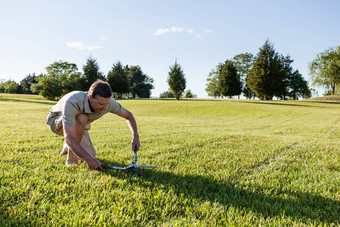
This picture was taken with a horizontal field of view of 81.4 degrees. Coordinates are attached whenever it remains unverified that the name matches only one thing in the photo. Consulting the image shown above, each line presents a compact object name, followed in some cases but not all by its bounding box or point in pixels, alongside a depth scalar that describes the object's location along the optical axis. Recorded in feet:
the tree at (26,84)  276.76
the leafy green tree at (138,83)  254.06
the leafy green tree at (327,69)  171.53
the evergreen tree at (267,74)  147.84
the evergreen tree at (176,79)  131.23
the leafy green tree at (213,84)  236.18
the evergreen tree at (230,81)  177.06
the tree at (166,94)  294.46
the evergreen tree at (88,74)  178.91
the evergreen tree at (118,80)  182.39
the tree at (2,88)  262.61
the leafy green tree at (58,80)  158.81
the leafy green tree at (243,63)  224.74
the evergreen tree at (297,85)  201.46
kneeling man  8.88
